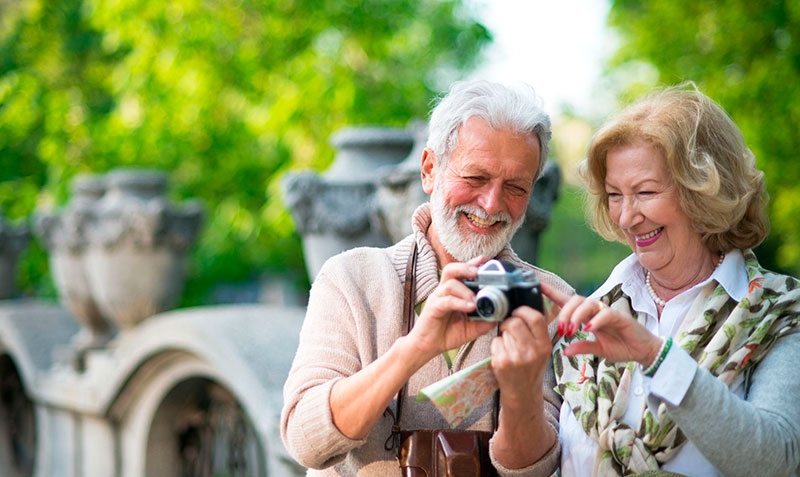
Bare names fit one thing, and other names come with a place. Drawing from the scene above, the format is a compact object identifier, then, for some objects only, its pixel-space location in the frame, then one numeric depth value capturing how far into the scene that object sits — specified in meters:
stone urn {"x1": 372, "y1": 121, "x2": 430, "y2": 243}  4.65
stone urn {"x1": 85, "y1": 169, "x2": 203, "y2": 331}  7.36
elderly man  2.28
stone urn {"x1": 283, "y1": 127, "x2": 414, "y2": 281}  5.46
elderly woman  2.18
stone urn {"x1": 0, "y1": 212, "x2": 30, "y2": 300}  10.73
